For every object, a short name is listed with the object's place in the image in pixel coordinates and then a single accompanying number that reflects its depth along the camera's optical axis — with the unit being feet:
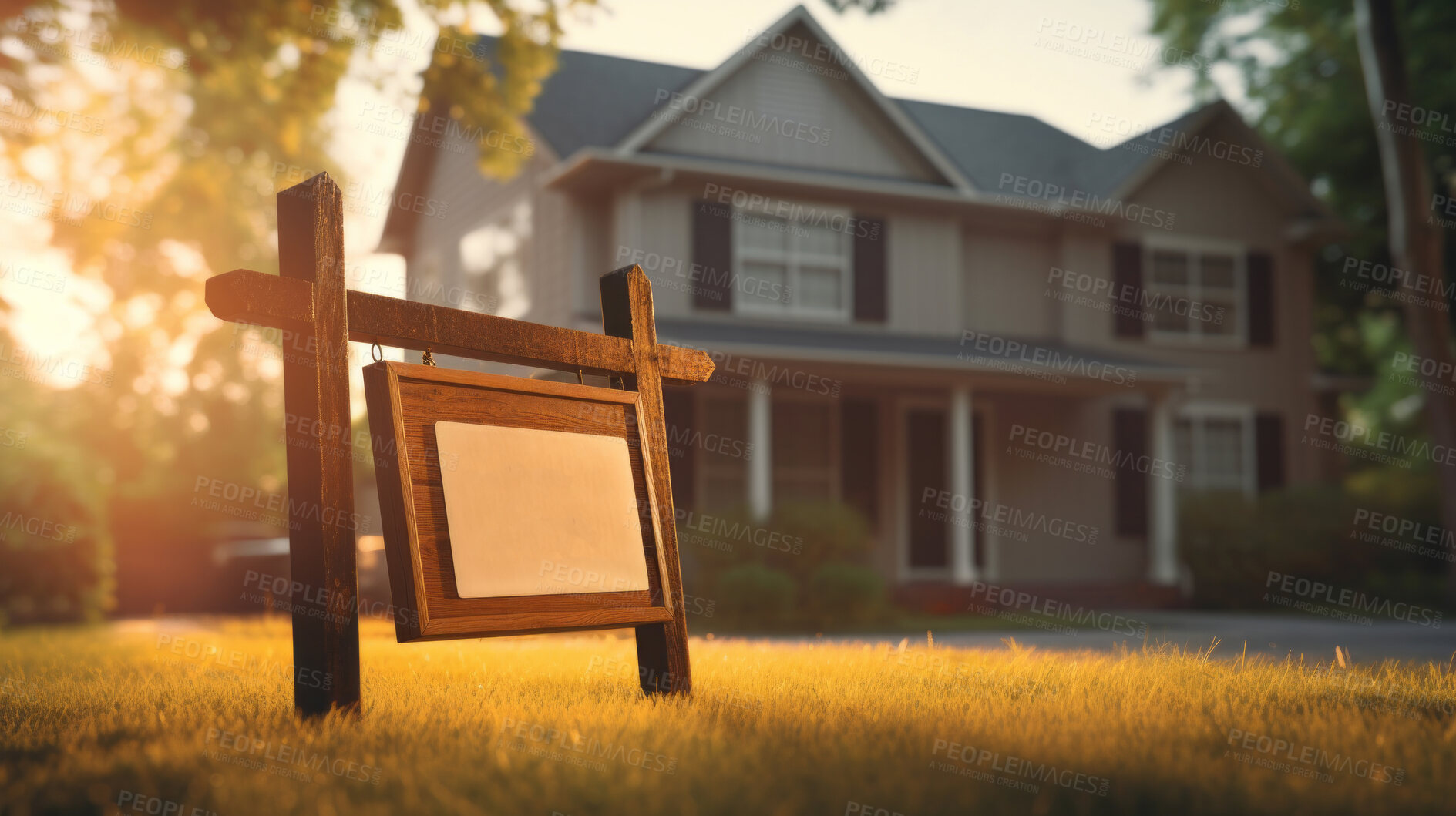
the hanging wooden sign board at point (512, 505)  13.42
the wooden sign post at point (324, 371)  12.78
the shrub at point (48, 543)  43.24
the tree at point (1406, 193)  52.08
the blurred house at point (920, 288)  50.31
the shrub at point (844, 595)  43.75
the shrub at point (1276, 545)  54.54
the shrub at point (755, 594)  41.96
